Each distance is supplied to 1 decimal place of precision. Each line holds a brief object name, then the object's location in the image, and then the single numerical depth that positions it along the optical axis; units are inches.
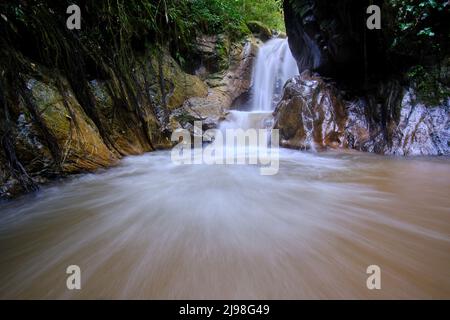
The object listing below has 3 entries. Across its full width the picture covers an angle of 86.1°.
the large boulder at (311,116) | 180.7
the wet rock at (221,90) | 240.8
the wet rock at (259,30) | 391.5
